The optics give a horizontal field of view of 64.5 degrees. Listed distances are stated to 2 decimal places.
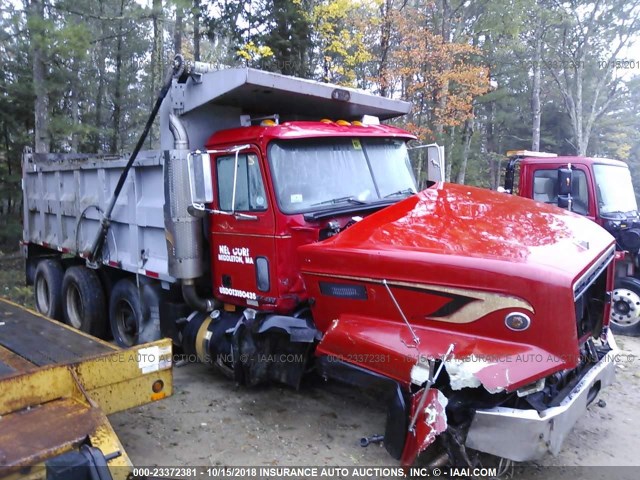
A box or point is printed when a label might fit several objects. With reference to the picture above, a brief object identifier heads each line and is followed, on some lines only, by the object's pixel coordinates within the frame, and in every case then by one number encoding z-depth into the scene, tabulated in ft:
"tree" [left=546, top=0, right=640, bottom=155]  61.82
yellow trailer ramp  8.25
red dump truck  10.31
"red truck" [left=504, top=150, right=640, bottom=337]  23.86
